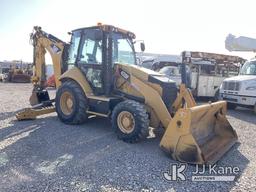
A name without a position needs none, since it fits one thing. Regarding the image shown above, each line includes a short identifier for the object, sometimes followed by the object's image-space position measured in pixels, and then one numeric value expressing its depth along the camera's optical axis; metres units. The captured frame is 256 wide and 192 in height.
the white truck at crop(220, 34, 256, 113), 7.97
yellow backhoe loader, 3.80
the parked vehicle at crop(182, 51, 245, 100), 11.10
